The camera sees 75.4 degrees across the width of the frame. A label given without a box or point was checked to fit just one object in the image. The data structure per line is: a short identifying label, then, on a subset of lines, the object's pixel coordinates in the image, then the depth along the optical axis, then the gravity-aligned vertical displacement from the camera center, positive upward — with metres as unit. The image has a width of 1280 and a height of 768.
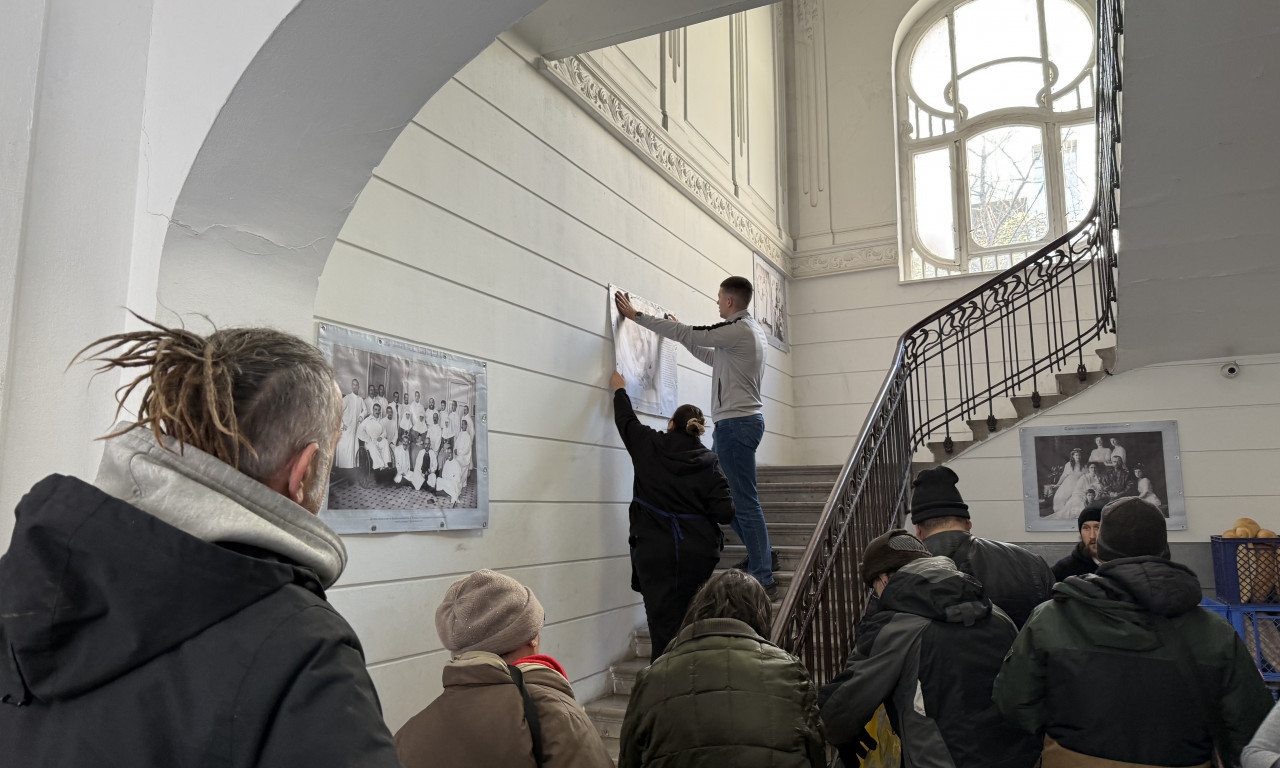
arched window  8.44 +3.67
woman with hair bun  3.95 -0.17
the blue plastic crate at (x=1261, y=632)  4.36 -0.80
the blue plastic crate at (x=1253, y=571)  4.45 -0.48
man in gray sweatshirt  4.80 +0.68
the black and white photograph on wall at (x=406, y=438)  3.09 +0.18
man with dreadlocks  0.83 -0.16
